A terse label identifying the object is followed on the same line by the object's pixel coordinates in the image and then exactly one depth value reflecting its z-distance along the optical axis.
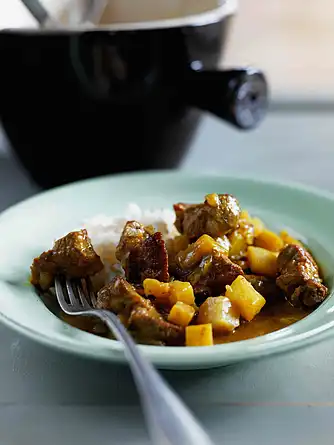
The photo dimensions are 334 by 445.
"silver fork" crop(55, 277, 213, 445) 0.69
